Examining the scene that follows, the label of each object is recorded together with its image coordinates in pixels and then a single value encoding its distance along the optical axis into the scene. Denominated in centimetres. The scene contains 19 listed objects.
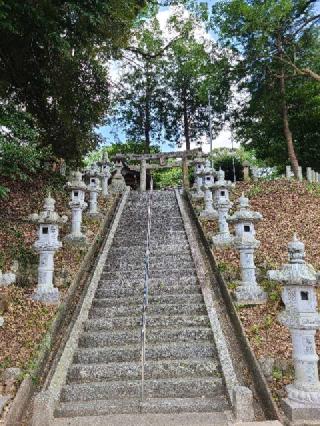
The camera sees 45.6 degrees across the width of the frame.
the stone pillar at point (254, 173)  1832
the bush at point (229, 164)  2514
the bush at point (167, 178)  3384
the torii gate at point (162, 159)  1984
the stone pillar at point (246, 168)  2072
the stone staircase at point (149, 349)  479
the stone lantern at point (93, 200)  1188
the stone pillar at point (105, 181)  1490
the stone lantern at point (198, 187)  1418
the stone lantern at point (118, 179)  1661
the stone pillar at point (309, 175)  1677
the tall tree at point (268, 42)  1451
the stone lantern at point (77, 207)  963
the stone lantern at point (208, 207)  1171
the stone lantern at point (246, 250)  673
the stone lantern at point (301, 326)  427
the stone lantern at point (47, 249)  693
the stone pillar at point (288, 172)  1678
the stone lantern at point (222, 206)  938
